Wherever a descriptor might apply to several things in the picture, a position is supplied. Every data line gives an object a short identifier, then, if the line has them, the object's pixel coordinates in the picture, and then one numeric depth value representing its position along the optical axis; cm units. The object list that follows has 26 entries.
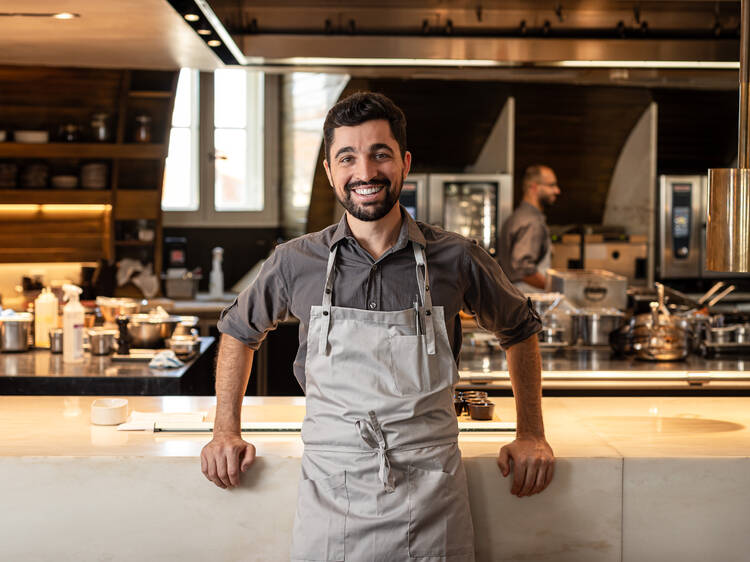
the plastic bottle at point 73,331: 416
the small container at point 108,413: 258
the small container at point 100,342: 442
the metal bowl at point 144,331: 454
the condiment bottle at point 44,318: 463
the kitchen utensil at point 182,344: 446
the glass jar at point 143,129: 727
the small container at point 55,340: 446
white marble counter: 225
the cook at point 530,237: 638
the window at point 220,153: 873
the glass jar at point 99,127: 720
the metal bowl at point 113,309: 497
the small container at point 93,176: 722
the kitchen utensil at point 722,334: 418
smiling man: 197
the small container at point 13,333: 450
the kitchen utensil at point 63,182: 716
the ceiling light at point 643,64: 387
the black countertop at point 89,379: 391
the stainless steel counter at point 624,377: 379
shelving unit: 706
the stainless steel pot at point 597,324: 438
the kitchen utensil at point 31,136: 702
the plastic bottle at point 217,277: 780
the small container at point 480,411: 257
